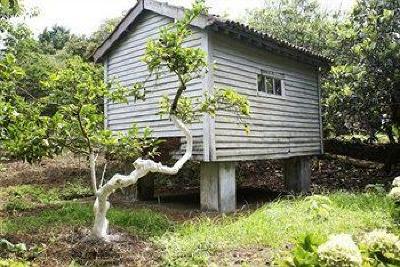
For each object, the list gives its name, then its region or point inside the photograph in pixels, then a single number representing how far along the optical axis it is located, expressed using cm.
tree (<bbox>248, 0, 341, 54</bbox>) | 2144
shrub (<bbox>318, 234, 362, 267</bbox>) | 357
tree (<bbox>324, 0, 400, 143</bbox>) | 1439
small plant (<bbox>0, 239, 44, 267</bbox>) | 545
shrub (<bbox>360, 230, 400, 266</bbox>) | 417
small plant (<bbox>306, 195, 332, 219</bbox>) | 731
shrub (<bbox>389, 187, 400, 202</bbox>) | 637
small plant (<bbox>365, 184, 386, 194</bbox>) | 1110
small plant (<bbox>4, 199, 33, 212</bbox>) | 1080
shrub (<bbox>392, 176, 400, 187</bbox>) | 707
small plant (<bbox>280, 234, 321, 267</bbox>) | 377
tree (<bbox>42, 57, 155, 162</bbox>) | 602
